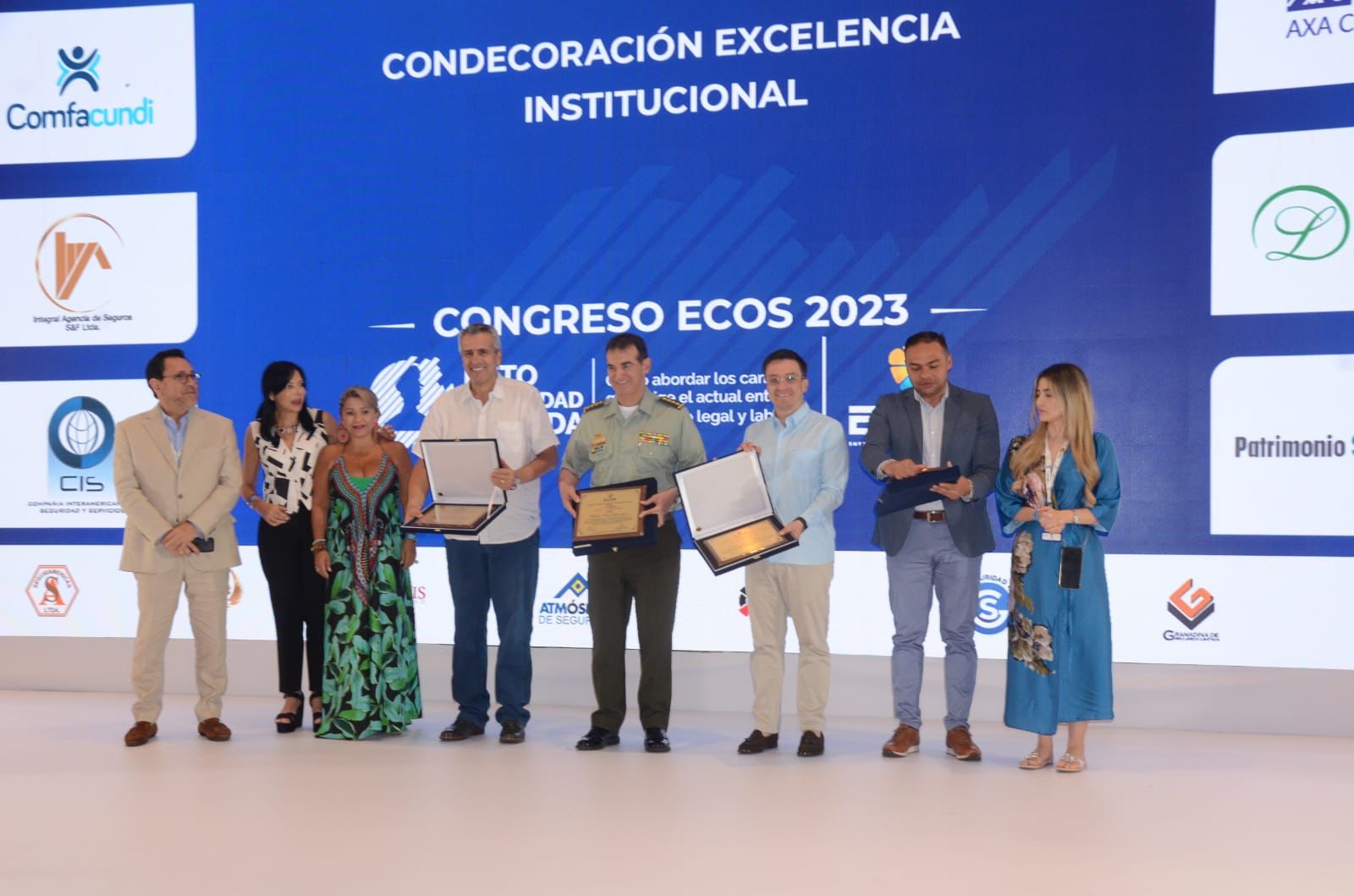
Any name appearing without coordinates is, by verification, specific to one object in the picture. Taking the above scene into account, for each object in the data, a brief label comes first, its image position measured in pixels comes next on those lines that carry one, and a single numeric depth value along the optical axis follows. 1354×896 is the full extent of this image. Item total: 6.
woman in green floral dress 5.21
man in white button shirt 5.23
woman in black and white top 5.46
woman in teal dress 4.57
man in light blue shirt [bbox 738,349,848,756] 4.93
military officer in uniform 5.08
